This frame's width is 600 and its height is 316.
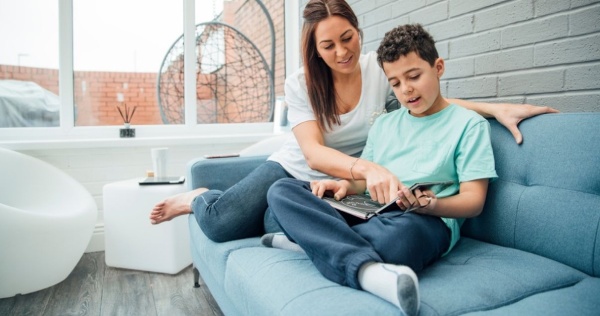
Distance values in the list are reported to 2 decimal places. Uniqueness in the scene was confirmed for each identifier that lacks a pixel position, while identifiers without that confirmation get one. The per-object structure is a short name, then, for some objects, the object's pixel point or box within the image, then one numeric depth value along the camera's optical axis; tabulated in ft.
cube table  7.62
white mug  8.21
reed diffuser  9.72
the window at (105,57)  9.21
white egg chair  6.38
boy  3.31
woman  5.19
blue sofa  3.07
